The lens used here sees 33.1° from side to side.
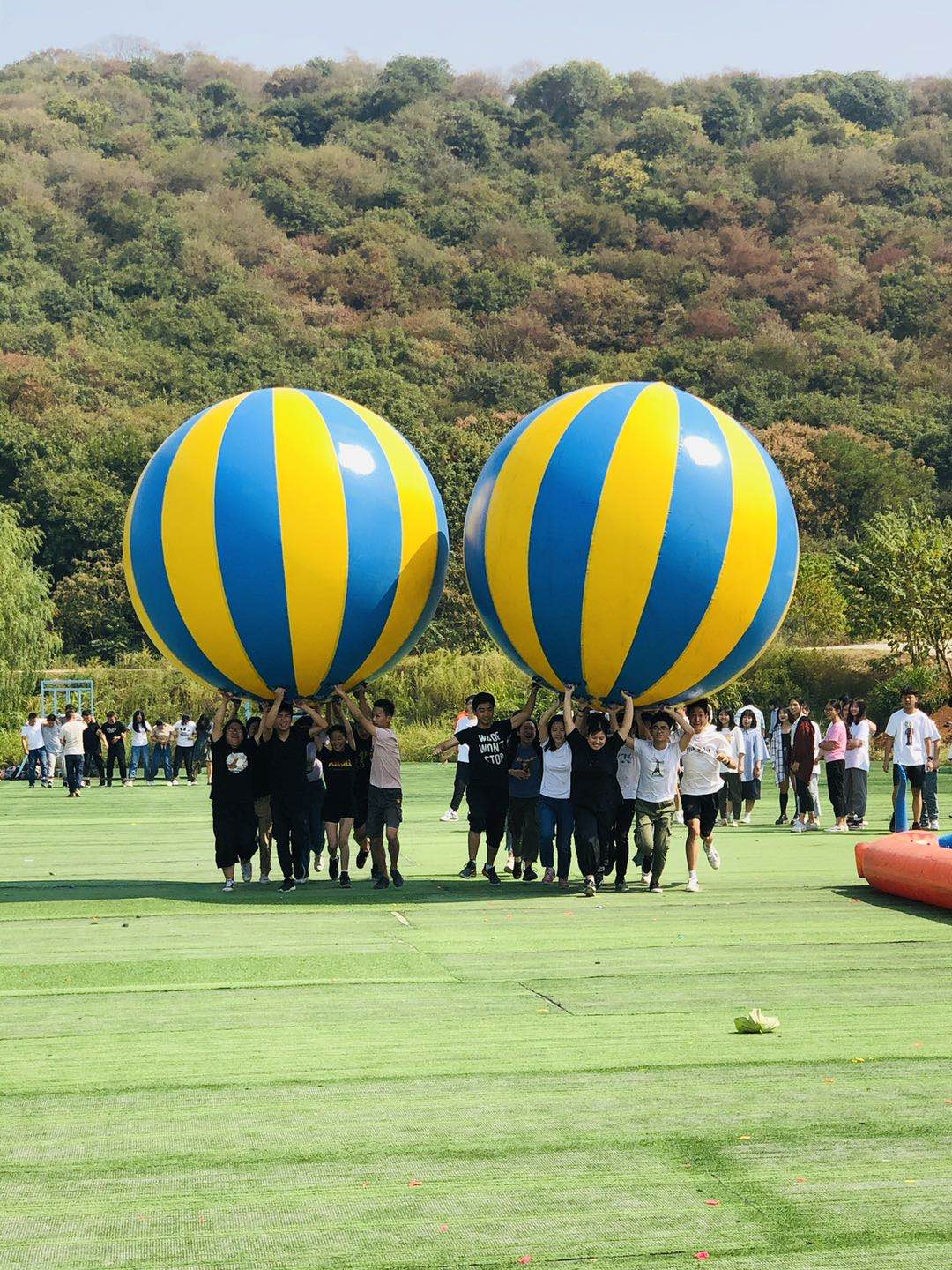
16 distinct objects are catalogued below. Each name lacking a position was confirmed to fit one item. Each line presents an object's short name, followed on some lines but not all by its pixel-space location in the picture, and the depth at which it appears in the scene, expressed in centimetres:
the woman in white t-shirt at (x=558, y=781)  1184
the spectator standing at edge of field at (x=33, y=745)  2853
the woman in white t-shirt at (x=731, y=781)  1752
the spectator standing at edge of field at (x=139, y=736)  2989
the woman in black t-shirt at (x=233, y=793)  1208
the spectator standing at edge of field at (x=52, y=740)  2834
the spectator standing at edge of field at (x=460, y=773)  1680
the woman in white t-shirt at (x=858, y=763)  1723
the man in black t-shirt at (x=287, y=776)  1206
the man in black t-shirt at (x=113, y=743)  2877
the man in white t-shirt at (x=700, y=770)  1230
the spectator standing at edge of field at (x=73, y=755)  2525
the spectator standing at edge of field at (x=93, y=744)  2864
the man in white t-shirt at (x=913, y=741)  1605
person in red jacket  1775
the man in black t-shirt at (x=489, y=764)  1230
